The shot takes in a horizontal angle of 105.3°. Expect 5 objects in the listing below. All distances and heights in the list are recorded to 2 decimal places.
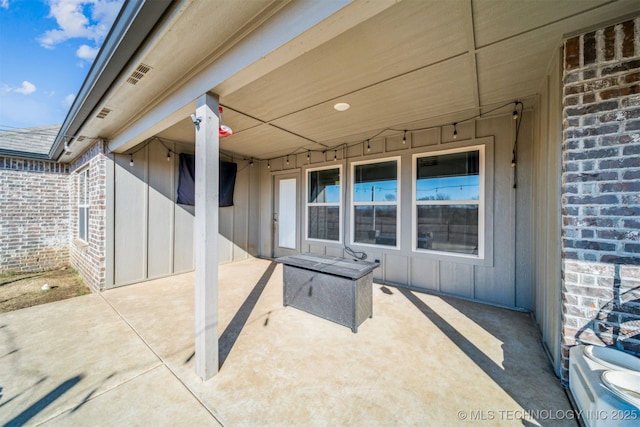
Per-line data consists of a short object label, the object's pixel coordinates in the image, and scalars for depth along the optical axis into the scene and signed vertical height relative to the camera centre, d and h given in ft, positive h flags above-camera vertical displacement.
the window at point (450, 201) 11.65 +0.66
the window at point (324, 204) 16.60 +0.70
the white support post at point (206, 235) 6.26 -0.57
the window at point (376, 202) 14.01 +0.71
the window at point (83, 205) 15.95 +0.50
